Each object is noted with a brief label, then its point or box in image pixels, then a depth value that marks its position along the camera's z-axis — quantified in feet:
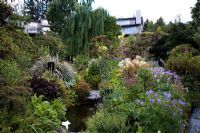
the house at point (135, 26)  119.06
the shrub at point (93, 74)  35.24
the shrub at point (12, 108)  13.66
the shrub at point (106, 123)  14.08
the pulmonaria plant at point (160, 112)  13.66
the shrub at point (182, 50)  31.94
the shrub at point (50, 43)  35.24
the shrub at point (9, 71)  17.12
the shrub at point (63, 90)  23.18
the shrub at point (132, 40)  52.69
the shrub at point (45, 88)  20.37
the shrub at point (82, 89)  28.46
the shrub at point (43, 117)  14.56
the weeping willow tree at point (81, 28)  62.79
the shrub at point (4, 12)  19.05
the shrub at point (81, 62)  45.02
